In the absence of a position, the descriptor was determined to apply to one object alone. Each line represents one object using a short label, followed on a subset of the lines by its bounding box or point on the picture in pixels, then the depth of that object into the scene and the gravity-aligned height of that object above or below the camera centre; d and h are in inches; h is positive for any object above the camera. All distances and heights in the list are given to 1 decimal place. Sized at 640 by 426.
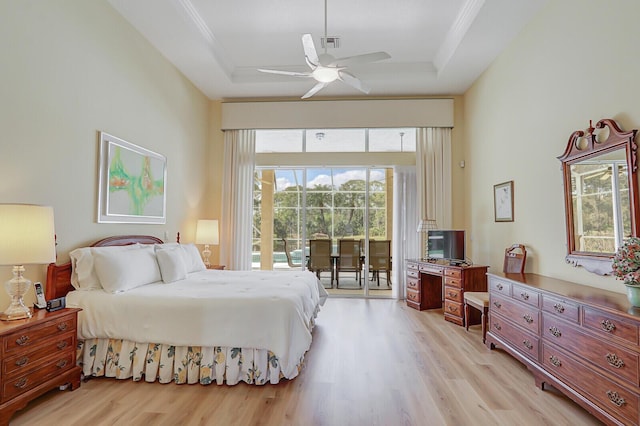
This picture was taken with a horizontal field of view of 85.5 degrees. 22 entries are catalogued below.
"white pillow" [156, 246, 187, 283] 140.7 -14.1
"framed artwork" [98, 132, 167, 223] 137.2 +21.1
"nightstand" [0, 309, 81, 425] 81.6 -32.8
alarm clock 98.7 -21.2
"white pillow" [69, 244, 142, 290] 117.5 -13.6
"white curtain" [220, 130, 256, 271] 231.5 +21.1
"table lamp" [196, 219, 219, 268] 207.2 -1.1
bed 104.1 -30.2
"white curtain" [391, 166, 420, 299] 231.6 +5.7
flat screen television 189.6 -7.3
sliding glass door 245.0 +11.0
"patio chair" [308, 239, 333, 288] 245.6 -16.1
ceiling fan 134.4 +67.0
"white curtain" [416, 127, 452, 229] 223.3 +38.9
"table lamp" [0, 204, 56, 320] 84.4 -2.9
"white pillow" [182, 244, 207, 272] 165.3 -13.6
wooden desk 175.3 -29.4
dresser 75.0 -28.9
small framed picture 163.5 +15.0
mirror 94.8 +11.8
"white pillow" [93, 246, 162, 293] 116.2 -13.5
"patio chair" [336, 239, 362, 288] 246.4 -18.2
